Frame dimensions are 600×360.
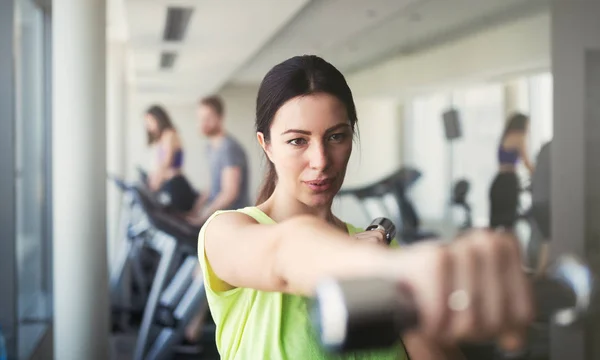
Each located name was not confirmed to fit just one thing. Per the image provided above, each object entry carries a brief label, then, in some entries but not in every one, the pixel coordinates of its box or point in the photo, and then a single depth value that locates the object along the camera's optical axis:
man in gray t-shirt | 4.27
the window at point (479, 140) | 4.88
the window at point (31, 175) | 4.12
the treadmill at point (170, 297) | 4.43
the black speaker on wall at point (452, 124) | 5.51
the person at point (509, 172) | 4.47
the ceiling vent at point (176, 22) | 6.59
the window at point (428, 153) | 5.75
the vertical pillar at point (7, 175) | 3.68
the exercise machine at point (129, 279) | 5.80
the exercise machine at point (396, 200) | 6.11
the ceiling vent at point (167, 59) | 9.76
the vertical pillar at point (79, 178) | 3.17
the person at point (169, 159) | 5.61
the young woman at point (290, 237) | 0.53
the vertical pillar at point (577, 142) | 3.64
